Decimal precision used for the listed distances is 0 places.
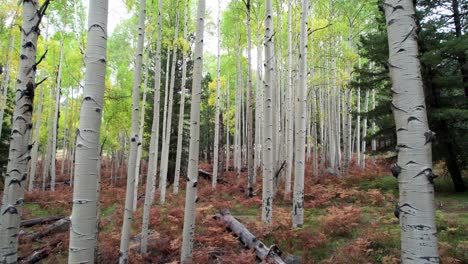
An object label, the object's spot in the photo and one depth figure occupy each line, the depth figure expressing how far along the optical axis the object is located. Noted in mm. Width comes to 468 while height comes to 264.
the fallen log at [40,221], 9512
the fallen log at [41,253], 6529
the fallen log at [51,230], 8016
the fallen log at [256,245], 5266
